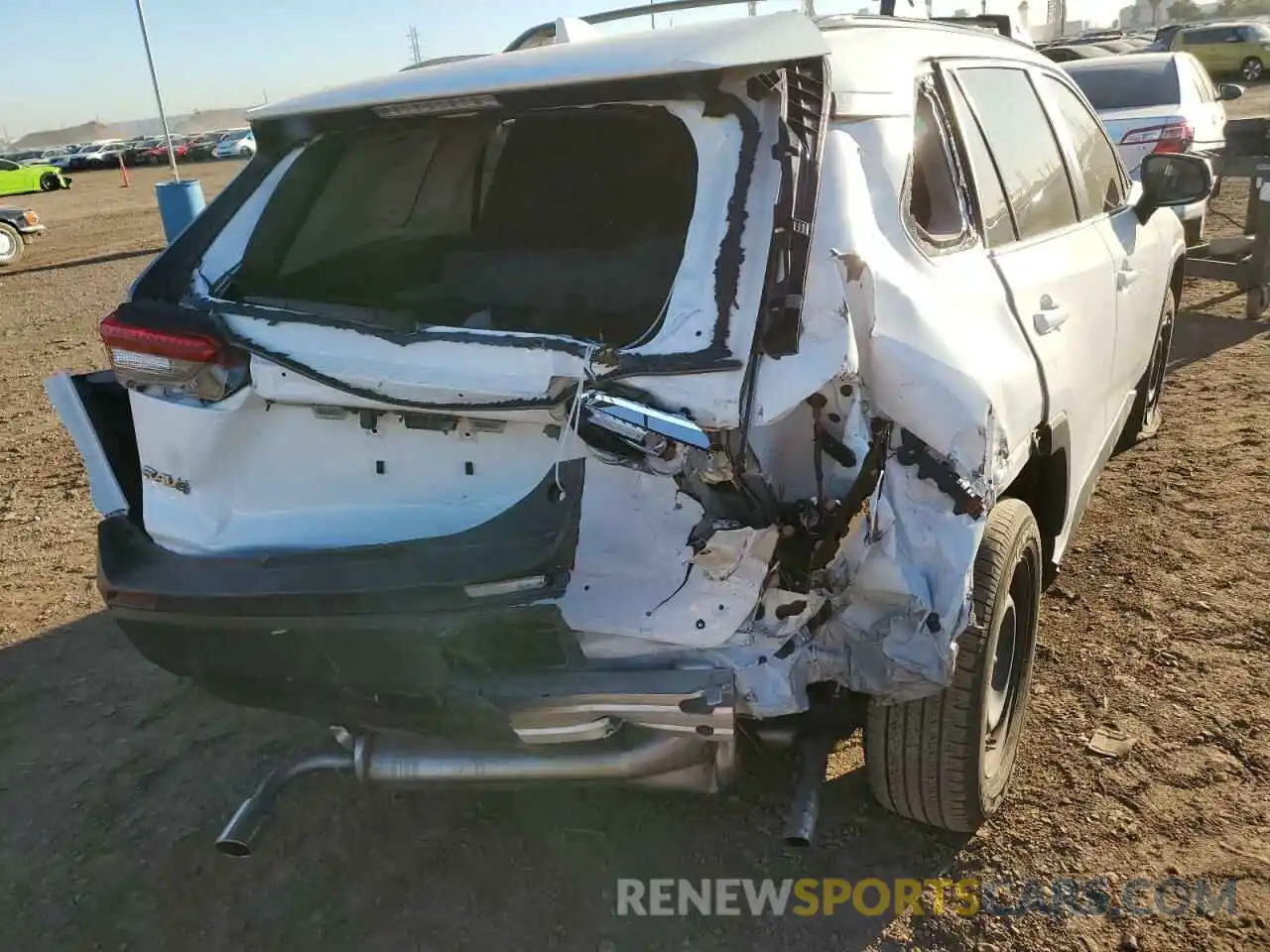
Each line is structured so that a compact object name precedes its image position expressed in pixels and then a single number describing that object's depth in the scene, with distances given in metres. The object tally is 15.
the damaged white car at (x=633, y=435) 1.98
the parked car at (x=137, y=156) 49.47
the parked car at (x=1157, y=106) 8.33
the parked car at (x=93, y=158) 48.41
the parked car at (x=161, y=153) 49.03
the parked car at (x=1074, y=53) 17.02
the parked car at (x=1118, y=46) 20.15
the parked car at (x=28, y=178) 27.88
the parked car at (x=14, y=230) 15.76
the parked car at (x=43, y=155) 52.34
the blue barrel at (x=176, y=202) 12.98
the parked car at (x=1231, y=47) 28.92
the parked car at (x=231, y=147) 45.28
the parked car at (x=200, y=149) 48.20
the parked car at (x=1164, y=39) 25.34
